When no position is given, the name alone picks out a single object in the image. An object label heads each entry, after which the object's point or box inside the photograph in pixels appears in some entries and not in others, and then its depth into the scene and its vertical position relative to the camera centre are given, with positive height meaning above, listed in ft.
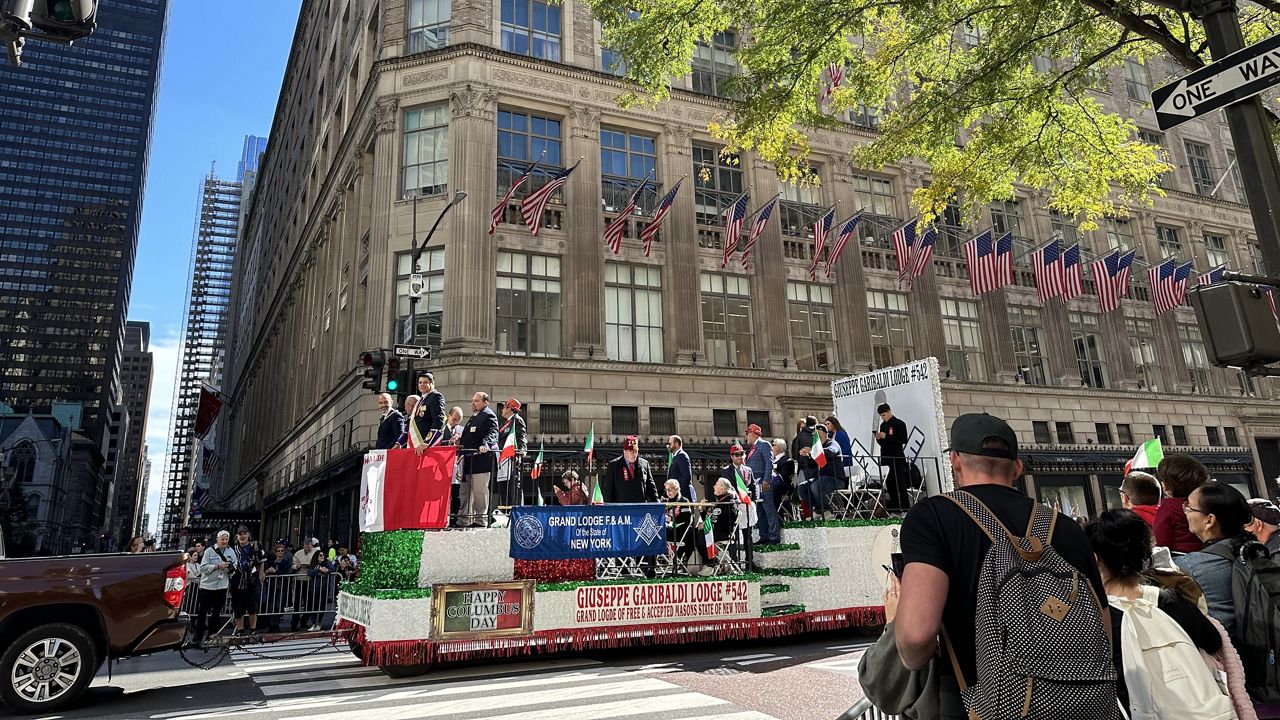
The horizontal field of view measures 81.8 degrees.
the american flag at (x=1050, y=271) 90.84 +29.51
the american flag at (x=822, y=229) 84.94 +33.49
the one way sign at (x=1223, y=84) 17.22 +10.11
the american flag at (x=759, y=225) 86.53 +35.05
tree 40.06 +25.13
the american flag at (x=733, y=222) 83.71 +34.15
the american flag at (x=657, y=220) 82.79 +34.63
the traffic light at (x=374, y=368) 51.85 +12.56
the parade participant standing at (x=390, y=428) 39.81 +6.23
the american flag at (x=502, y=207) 79.20 +35.99
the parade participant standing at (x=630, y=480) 47.26 +3.58
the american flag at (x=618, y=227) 82.53 +34.09
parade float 33.19 -2.26
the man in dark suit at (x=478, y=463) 36.27 +3.86
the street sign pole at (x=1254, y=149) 17.04 +8.41
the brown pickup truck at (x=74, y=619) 27.43 -2.23
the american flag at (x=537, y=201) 78.69 +35.21
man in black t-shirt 9.06 -0.57
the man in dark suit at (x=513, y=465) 40.09 +4.13
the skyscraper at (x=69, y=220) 484.74 +228.22
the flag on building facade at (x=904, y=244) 87.35 +32.34
